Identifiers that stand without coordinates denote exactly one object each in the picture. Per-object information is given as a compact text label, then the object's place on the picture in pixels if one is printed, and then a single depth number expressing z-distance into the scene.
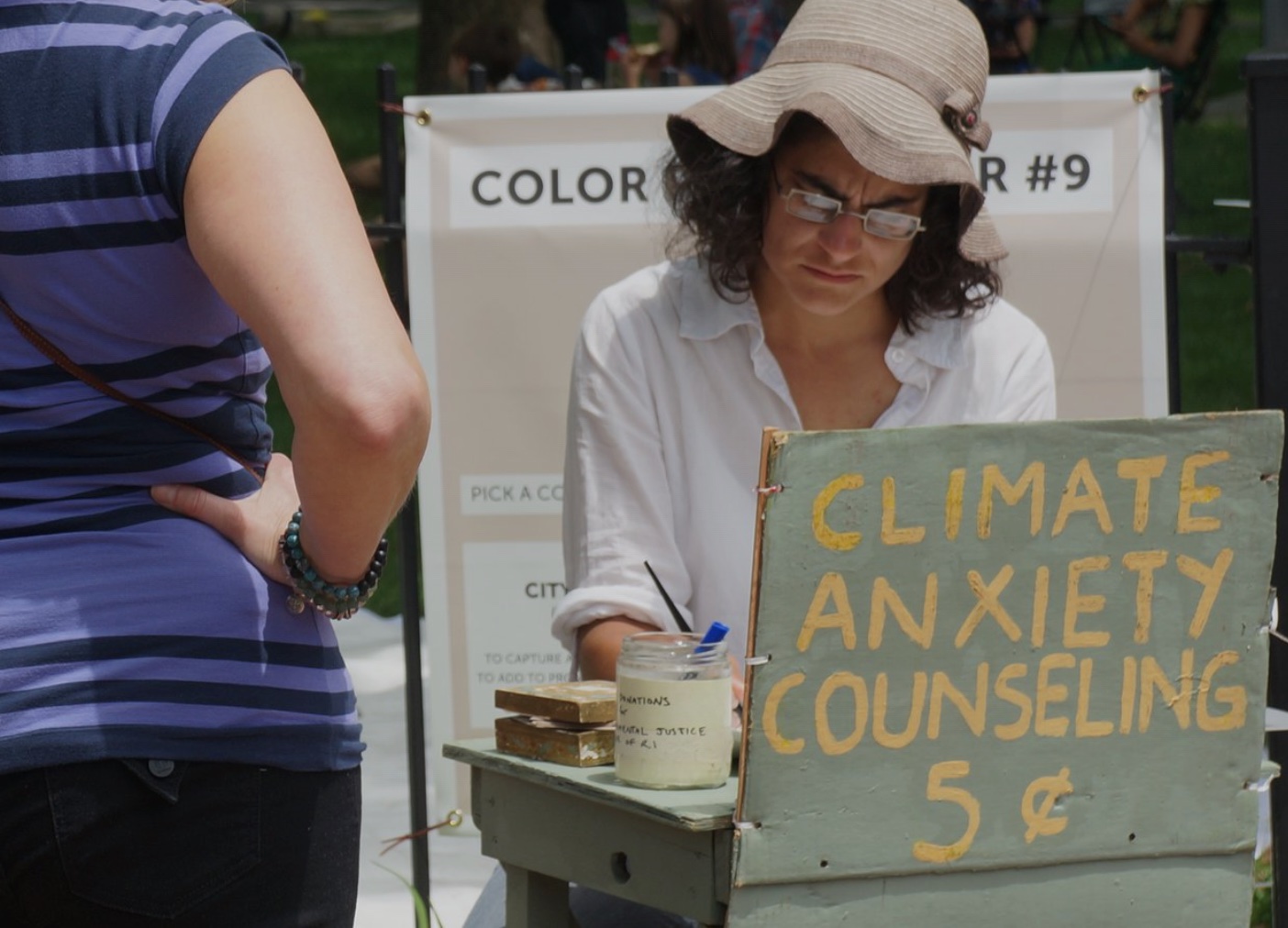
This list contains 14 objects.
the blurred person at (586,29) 22.50
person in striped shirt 2.59
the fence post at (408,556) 6.03
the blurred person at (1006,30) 21.89
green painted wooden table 3.20
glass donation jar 3.28
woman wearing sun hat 4.67
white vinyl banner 5.84
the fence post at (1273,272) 5.34
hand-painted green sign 3.12
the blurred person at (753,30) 15.75
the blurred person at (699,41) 14.73
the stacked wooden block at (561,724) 3.53
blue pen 3.38
